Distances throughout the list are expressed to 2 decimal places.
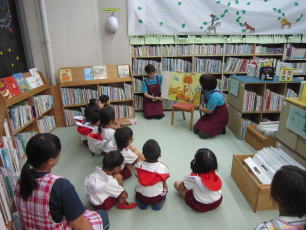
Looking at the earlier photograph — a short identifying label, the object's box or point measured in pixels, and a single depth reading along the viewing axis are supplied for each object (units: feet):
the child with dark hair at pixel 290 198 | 3.25
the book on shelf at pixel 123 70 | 12.98
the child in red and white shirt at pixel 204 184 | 5.72
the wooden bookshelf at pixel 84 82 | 11.93
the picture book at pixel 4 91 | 8.26
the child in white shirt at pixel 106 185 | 5.78
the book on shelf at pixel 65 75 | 12.00
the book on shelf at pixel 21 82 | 9.46
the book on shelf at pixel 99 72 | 12.50
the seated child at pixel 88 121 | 9.31
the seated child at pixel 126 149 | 7.18
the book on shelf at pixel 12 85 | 8.73
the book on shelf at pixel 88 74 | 12.34
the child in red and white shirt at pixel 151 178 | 5.92
